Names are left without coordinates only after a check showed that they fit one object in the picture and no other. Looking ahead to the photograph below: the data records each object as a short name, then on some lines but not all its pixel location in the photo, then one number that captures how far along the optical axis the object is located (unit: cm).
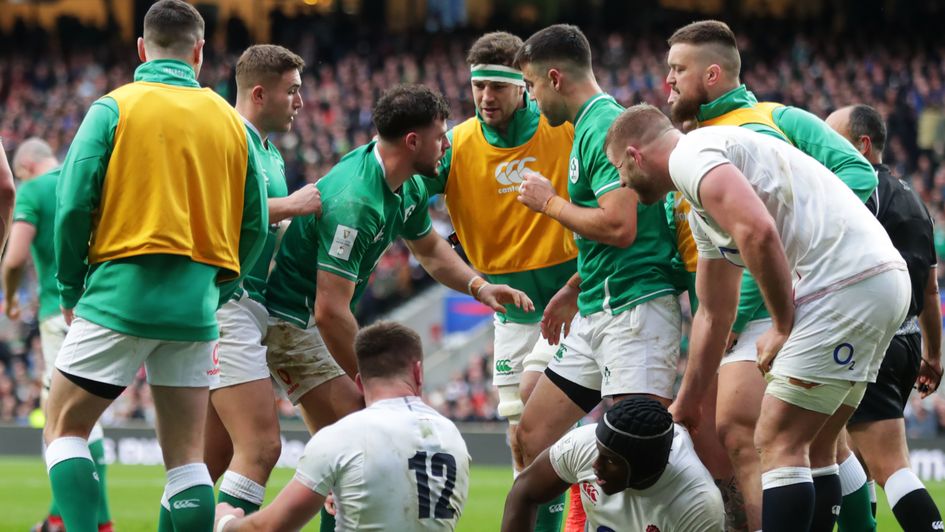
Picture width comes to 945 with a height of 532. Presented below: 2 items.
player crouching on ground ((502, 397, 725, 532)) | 954
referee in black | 1217
